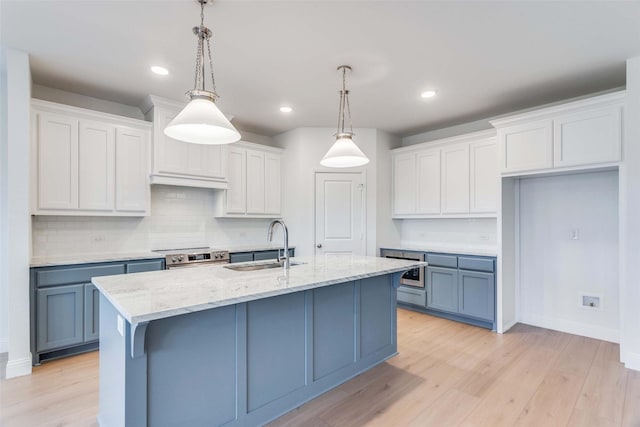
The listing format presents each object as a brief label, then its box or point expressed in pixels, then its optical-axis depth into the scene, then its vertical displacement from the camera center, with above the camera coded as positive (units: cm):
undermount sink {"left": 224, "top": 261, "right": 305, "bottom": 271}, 255 -42
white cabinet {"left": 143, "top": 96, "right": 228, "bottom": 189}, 371 +70
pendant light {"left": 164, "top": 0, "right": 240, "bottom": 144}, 188 +58
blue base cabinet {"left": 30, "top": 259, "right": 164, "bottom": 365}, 283 -86
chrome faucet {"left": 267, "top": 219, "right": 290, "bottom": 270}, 238 -26
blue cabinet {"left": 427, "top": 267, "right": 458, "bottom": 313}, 411 -98
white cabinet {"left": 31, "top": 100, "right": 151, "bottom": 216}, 305 +54
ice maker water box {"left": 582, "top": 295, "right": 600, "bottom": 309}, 351 -96
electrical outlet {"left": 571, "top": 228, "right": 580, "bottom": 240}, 363 -22
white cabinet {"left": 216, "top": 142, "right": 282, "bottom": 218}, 448 +47
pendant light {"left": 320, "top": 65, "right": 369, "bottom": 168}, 277 +53
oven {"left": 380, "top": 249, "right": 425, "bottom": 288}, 444 -80
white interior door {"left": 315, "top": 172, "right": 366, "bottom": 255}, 482 +8
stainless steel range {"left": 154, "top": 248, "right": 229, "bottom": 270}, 365 -50
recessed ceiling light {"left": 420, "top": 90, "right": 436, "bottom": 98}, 350 +134
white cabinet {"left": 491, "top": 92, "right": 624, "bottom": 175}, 299 +79
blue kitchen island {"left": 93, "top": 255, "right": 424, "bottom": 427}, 157 -76
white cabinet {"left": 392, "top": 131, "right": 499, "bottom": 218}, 407 +50
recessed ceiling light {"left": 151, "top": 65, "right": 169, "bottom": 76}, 295 +135
